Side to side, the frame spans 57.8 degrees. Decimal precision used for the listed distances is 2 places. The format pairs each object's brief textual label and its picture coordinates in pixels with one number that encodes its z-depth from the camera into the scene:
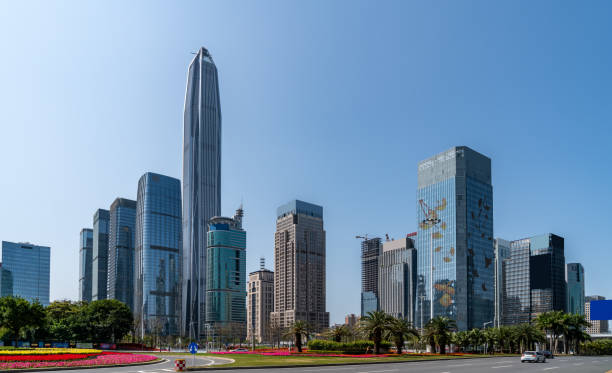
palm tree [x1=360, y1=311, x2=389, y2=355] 77.75
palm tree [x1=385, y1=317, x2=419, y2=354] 79.75
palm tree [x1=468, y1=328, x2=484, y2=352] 113.04
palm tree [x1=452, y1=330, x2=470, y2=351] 113.88
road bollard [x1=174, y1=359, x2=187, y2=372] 43.00
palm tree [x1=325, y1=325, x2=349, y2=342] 93.07
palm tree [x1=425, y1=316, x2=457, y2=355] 89.83
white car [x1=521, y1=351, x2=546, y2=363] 60.72
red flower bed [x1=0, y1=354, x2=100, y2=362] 49.91
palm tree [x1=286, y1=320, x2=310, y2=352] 85.03
